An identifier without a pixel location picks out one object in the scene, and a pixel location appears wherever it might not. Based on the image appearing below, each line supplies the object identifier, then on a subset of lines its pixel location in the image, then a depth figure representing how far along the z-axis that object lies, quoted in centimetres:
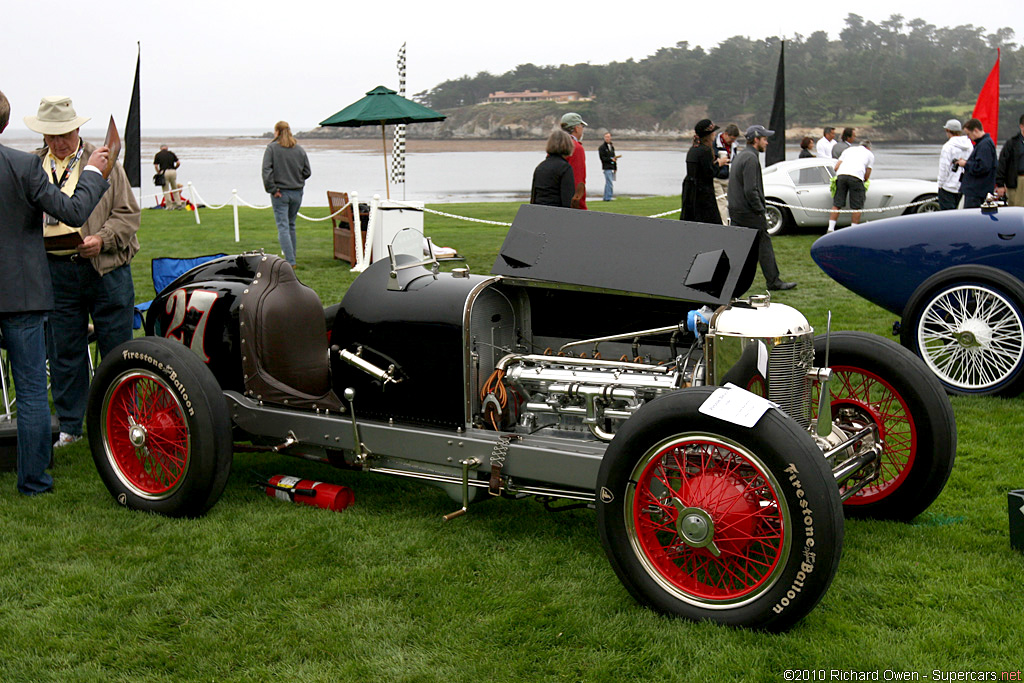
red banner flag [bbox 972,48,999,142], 1269
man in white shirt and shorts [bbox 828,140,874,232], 1377
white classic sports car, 1463
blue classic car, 604
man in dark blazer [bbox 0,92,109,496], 448
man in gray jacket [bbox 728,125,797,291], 975
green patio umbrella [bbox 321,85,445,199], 1376
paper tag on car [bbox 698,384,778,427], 308
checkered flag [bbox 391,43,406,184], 1667
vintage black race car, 328
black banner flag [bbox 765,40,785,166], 1842
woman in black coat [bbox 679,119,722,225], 939
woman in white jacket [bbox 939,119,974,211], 1250
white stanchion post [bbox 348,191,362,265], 1188
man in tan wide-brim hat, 509
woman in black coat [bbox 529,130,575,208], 823
